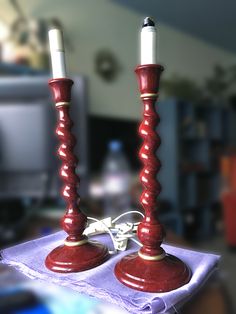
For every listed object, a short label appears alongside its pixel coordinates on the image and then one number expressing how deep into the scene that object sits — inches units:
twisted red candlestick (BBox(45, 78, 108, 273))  9.5
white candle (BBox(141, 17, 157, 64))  7.8
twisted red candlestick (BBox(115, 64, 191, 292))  8.3
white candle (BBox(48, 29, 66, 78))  9.0
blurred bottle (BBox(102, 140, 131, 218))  32.6
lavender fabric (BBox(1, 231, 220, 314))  7.5
